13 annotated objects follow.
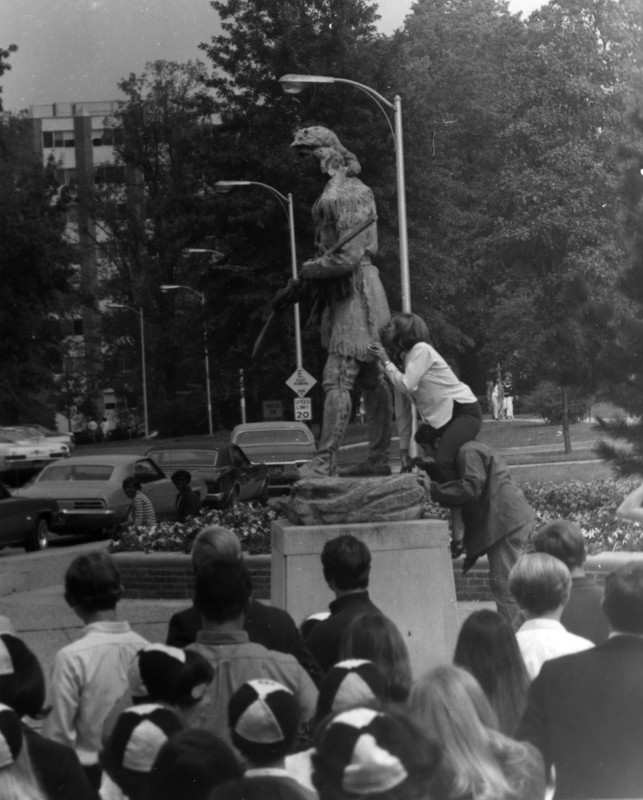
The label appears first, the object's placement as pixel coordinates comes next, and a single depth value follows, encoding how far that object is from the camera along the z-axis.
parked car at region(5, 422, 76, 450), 35.98
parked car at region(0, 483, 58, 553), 18.94
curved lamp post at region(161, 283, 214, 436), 44.16
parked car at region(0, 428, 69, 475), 33.19
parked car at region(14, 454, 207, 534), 21.78
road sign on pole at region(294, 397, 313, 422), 35.97
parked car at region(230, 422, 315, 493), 27.86
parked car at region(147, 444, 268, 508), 22.67
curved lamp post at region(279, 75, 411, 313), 25.15
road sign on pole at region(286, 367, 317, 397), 35.81
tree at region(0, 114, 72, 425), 38.12
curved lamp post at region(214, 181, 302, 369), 37.96
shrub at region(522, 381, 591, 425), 41.84
